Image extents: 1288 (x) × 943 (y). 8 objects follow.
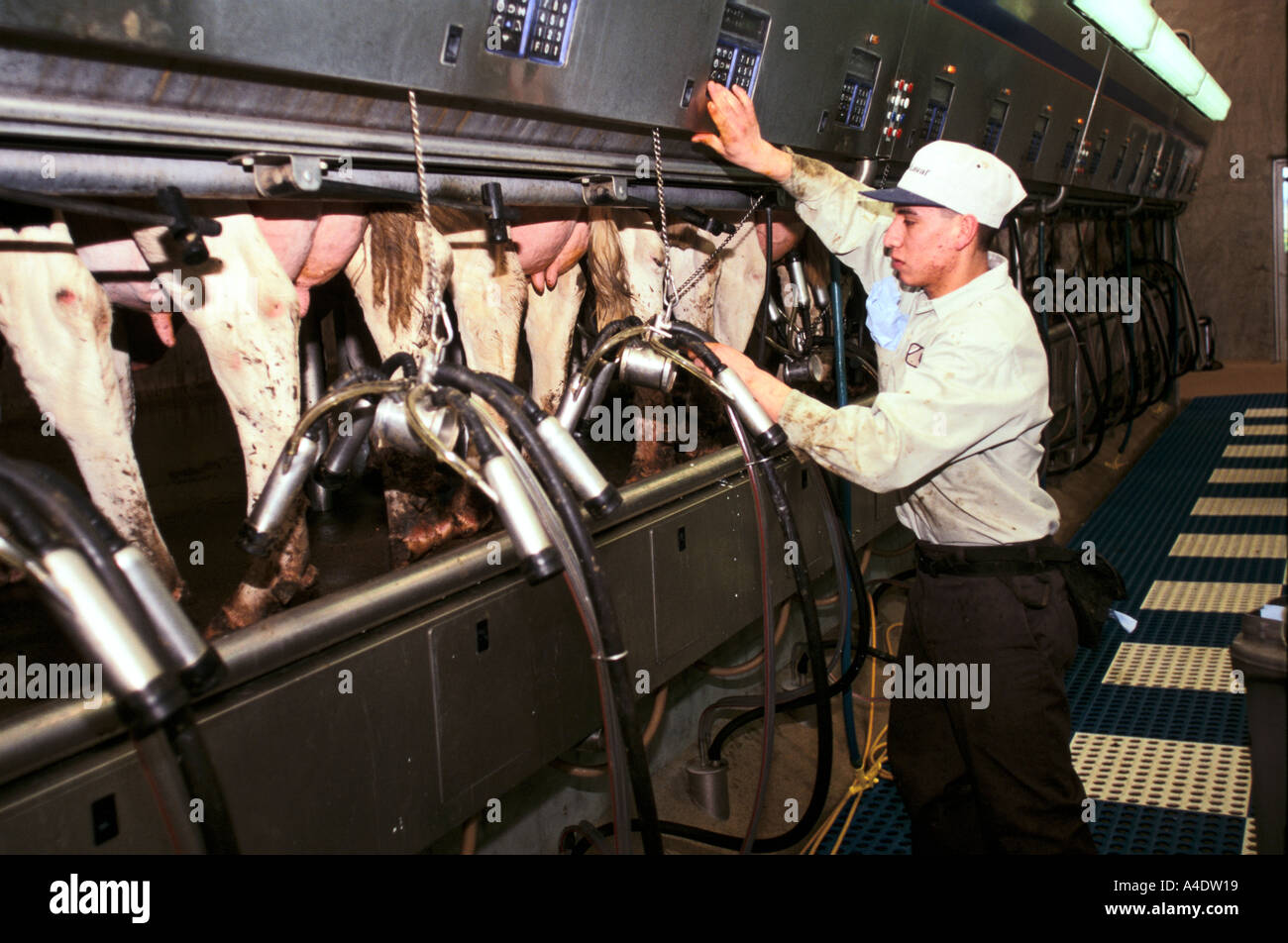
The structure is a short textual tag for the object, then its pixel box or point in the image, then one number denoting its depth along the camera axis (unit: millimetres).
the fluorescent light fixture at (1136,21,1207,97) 4867
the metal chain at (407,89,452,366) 1348
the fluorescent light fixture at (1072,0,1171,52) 3939
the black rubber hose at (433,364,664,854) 1249
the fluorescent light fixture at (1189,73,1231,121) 6798
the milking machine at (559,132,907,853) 1641
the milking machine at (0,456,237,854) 852
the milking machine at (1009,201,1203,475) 5691
